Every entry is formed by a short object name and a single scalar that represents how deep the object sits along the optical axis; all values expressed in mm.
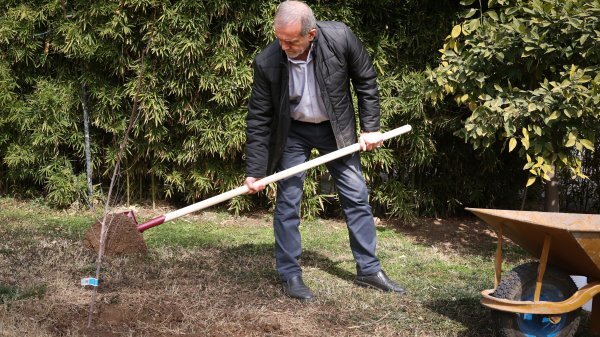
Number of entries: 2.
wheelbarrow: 3320
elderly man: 4273
